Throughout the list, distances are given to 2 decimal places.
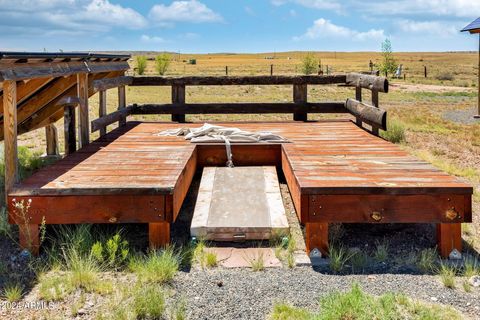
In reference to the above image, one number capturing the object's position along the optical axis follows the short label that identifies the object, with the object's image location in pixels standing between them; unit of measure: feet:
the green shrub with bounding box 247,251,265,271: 13.71
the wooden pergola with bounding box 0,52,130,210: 15.46
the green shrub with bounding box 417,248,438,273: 13.71
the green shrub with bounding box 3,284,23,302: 11.73
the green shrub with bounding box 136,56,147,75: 163.32
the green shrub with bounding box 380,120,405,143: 37.32
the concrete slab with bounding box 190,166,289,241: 15.79
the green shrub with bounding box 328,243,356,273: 13.74
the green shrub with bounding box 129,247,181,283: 12.71
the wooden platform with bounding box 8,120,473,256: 14.48
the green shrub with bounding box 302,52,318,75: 170.89
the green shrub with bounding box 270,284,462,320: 10.68
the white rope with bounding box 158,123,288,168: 23.37
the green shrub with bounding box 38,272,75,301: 11.84
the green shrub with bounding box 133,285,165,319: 10.92
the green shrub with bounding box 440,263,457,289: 12.66
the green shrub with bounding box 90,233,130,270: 13.56
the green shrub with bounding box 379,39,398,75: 160.79
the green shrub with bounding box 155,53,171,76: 177.58
